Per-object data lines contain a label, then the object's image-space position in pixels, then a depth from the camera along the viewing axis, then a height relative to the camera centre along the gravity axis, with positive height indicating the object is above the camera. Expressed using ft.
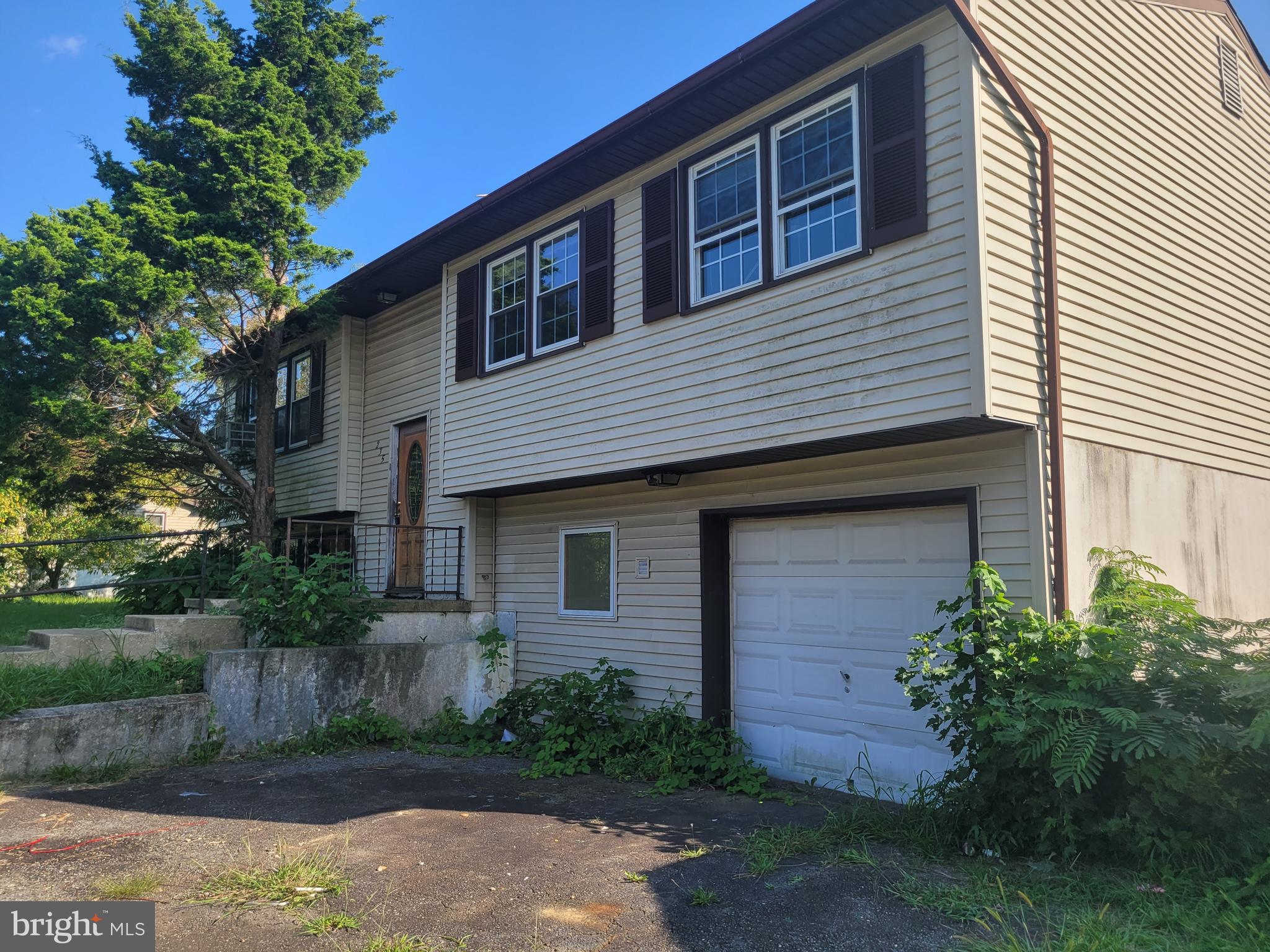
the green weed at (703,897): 15.64 -6.04
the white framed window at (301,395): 46.88 +8.37
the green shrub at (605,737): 25.46 -5.87
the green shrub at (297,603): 30.50 -1.73
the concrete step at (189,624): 30.86 -2.44
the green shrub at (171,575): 39.06 -1.04
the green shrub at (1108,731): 15.28 -3.15
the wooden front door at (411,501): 39.73 +2.34
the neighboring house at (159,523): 94.38 +3.43
